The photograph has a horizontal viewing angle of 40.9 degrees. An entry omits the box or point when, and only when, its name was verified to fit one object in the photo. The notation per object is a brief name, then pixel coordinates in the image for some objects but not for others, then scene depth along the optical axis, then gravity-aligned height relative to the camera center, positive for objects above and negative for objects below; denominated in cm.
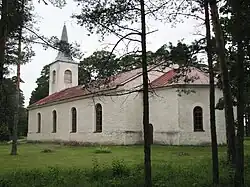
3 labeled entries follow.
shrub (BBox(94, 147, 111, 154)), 2322 -203
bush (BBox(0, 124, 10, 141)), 4591 -221
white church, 2762 +38
